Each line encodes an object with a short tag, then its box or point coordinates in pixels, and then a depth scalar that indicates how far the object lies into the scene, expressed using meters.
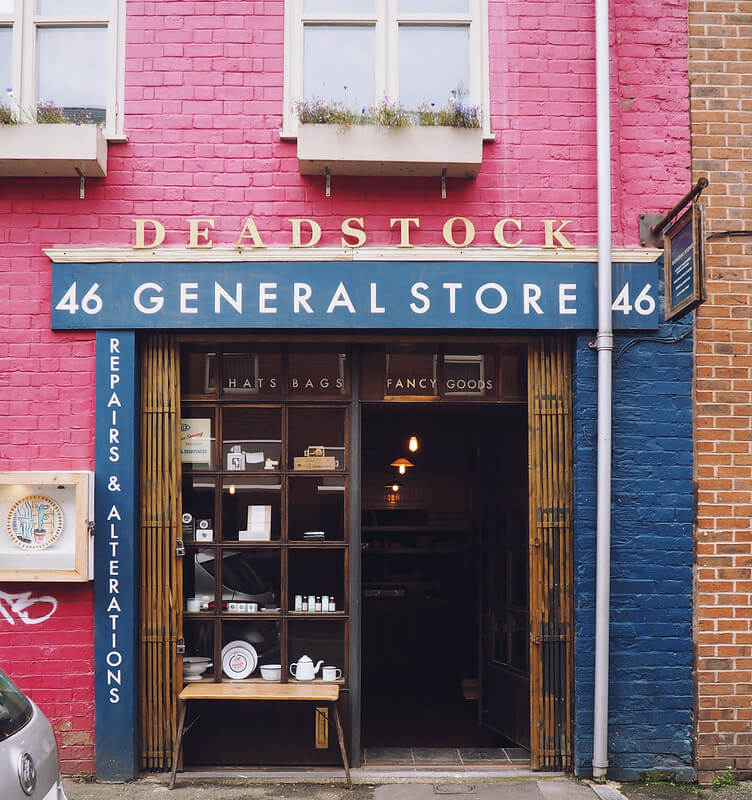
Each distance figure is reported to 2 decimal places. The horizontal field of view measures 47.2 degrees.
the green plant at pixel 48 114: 6.22
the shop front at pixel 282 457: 6.25
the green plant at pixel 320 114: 6.19
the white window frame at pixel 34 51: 6.42
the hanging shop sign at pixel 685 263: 5.54
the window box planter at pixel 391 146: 6.16
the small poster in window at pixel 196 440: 6.54
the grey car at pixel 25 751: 3.63
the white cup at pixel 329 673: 6.40
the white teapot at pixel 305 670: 6.41
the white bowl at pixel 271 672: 6.44
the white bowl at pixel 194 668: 6.41
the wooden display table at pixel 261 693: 6.05
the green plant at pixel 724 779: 6.09
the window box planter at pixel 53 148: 6.10
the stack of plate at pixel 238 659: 6.45
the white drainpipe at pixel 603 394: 6.05
